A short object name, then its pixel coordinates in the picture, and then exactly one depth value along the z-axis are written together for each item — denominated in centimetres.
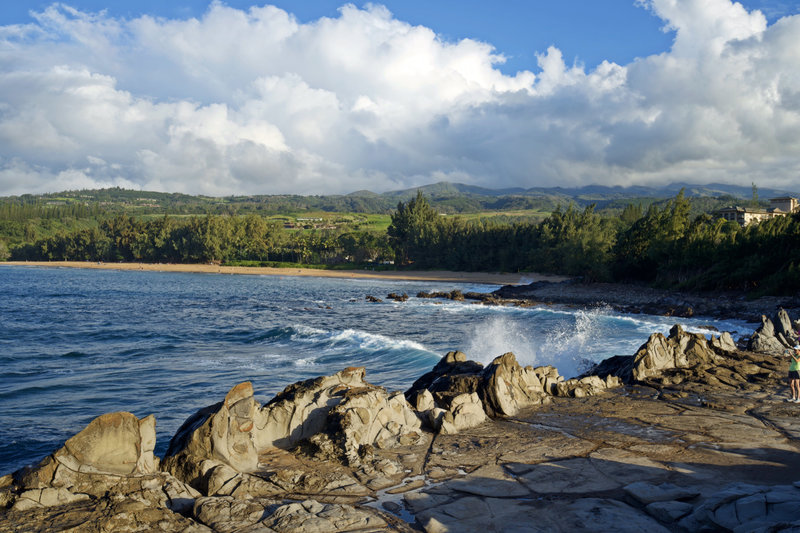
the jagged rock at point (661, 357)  1525
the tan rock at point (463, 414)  1045
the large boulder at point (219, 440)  817
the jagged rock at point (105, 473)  688
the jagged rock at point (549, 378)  1373
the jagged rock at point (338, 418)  948
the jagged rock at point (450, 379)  1234
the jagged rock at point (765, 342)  1889
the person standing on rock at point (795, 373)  1259
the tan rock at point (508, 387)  1172
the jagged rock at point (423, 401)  1118
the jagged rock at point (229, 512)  661
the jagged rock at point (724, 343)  1769
